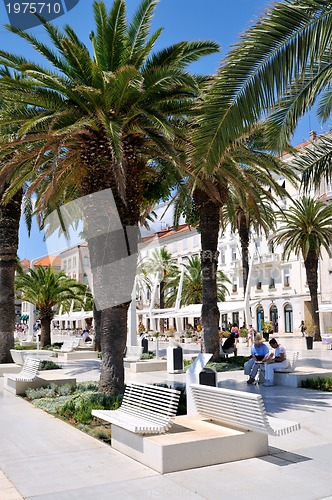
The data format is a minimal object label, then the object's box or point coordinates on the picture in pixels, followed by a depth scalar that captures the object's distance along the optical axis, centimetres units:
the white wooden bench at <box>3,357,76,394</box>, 1266
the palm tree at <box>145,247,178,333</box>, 6378
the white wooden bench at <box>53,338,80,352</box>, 2620
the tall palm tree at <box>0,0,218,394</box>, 1066
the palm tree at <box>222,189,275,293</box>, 1685
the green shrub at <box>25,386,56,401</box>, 1186
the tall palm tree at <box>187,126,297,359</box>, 1670
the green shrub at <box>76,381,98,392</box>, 1182
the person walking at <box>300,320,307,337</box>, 4822
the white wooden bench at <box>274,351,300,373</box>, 1429
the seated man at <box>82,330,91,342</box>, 3965
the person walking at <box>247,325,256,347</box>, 3431
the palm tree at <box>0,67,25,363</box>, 1850
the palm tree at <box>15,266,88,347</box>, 3247
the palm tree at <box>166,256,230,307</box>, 5503
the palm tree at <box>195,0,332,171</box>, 719
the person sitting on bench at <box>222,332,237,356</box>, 1941
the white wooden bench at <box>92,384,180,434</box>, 657
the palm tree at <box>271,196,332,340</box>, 3359
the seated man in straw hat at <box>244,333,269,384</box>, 1395
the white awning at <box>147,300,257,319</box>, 2908
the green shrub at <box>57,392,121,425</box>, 906
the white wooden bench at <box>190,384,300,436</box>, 648
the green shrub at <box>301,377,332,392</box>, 1284
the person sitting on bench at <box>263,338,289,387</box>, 1390
